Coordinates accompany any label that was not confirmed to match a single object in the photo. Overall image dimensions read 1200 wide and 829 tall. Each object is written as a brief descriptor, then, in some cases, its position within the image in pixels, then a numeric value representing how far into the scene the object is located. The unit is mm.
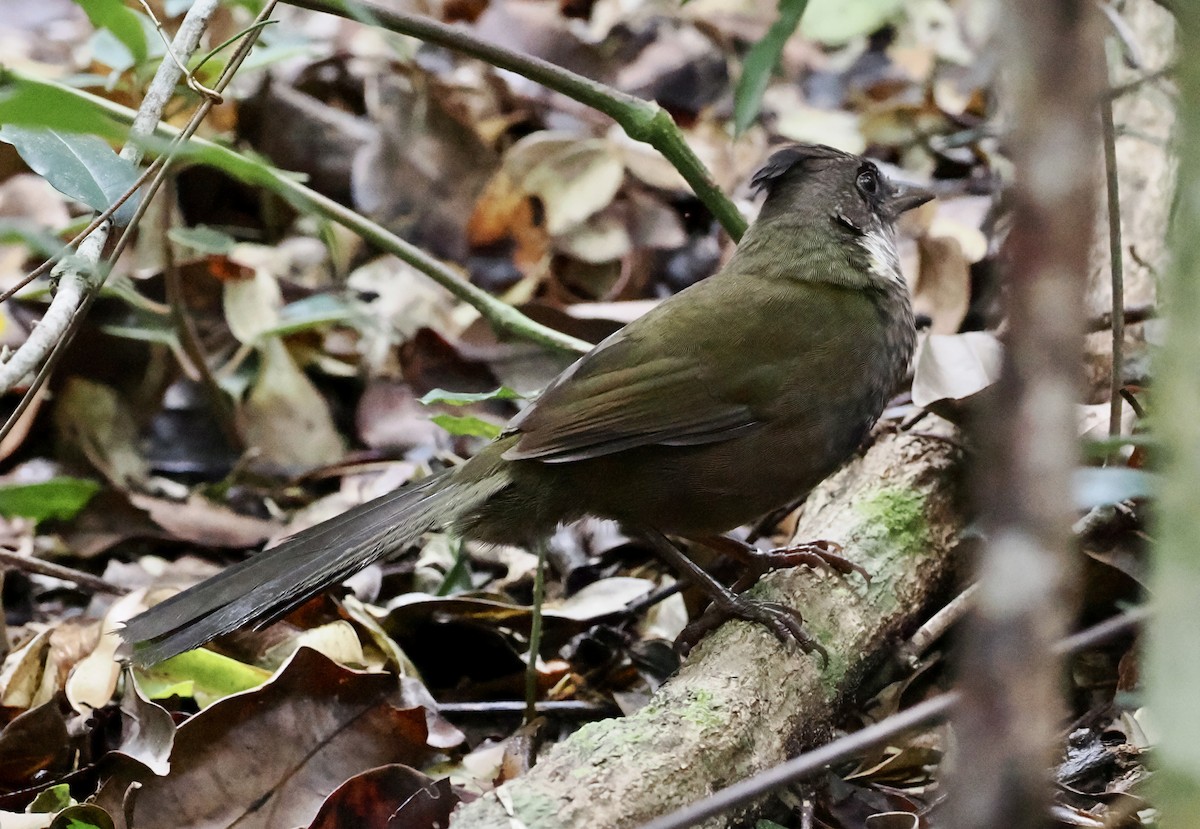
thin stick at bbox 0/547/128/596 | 5828
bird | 5488
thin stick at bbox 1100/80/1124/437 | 4988
